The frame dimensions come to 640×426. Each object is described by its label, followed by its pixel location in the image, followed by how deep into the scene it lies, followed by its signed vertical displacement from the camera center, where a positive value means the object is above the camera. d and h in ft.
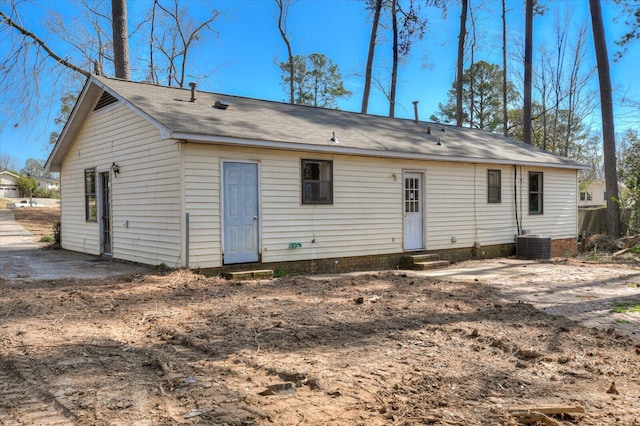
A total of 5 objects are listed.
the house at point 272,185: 29.48 +2.29
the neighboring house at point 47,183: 244.63 +18.48
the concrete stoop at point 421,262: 37.88 -3.99
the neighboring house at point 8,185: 217.56 +16.02
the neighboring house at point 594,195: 143.27 +5.21
